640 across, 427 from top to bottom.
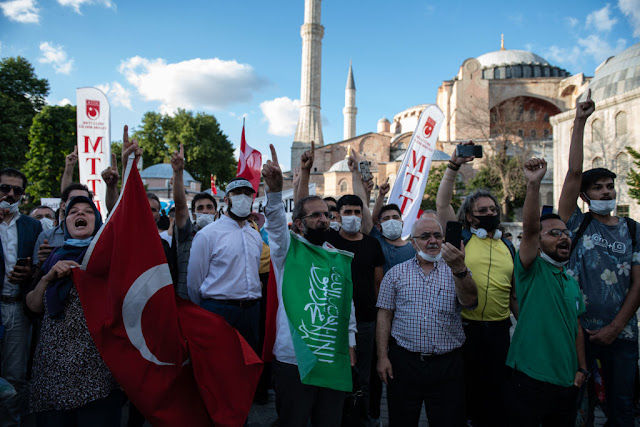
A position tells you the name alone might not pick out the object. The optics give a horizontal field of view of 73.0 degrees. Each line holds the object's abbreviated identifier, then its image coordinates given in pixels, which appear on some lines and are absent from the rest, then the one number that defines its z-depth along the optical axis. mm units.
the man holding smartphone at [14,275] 3493
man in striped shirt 3021
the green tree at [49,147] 26156
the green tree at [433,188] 34231
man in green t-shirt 2867
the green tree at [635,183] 16598
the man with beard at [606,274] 3277
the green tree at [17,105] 24031
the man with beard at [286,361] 2918
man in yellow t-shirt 3484
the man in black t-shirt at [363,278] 3918
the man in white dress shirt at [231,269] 3807
